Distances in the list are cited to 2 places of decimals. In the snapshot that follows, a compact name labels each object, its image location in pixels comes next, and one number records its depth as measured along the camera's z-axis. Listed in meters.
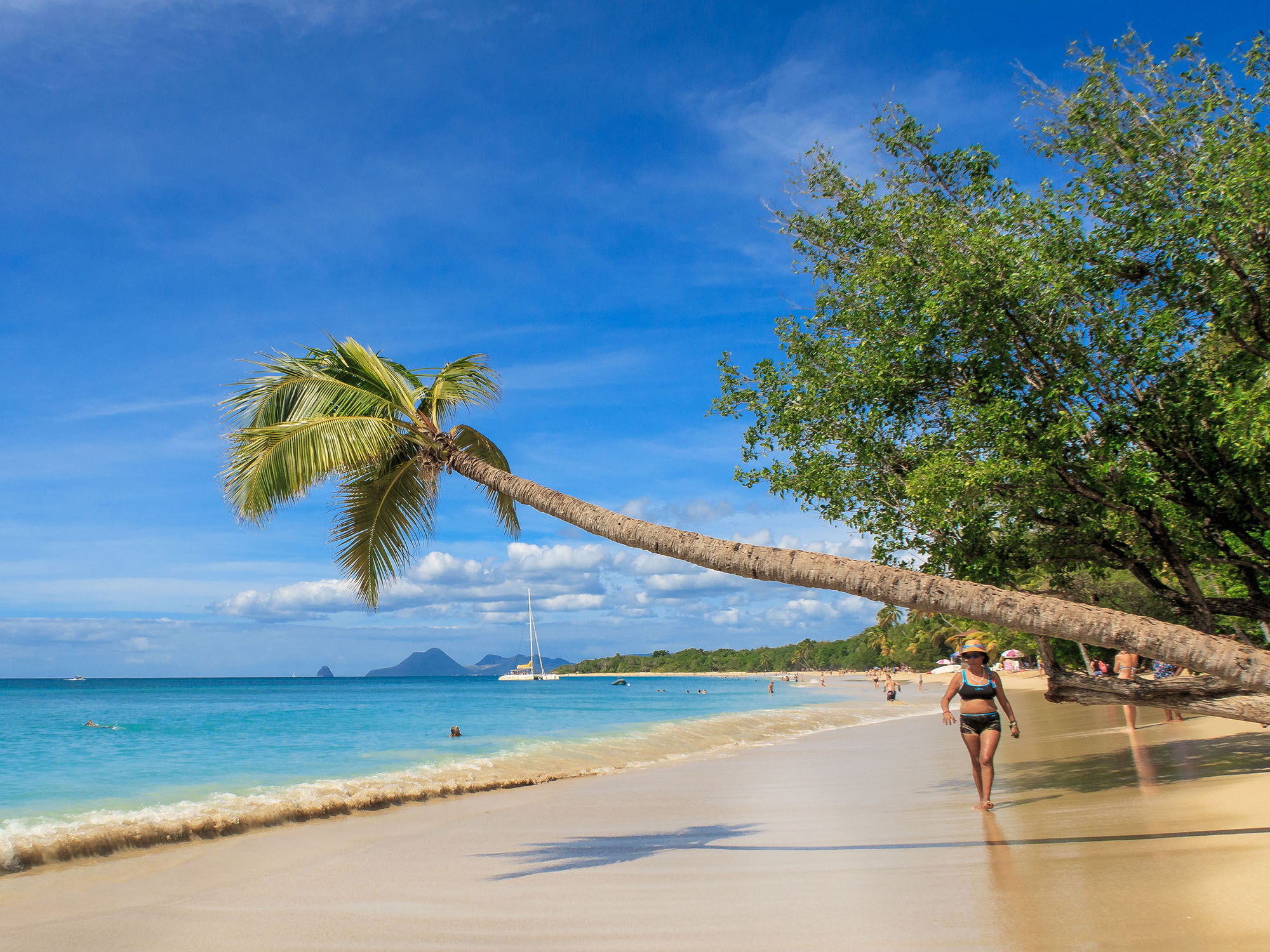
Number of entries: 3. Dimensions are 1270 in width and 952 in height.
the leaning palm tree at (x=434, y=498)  4.32
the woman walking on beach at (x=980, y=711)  7.06
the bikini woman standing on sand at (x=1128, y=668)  11.62
